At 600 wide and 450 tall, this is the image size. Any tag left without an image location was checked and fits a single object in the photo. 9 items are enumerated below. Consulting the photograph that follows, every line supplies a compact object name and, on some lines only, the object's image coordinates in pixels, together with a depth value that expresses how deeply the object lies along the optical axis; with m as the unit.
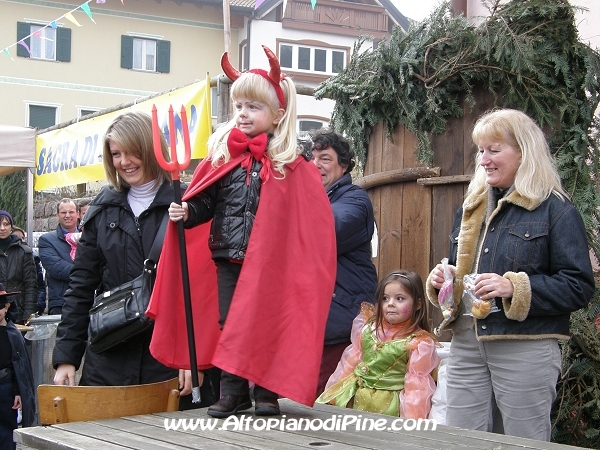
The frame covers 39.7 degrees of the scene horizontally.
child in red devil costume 2.88
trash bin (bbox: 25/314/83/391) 6.62
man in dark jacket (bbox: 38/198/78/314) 8.16
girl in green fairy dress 4.22
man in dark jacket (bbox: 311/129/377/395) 4.33
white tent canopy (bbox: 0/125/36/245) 9.18
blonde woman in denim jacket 3.14
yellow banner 6.59
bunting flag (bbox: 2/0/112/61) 13.04
